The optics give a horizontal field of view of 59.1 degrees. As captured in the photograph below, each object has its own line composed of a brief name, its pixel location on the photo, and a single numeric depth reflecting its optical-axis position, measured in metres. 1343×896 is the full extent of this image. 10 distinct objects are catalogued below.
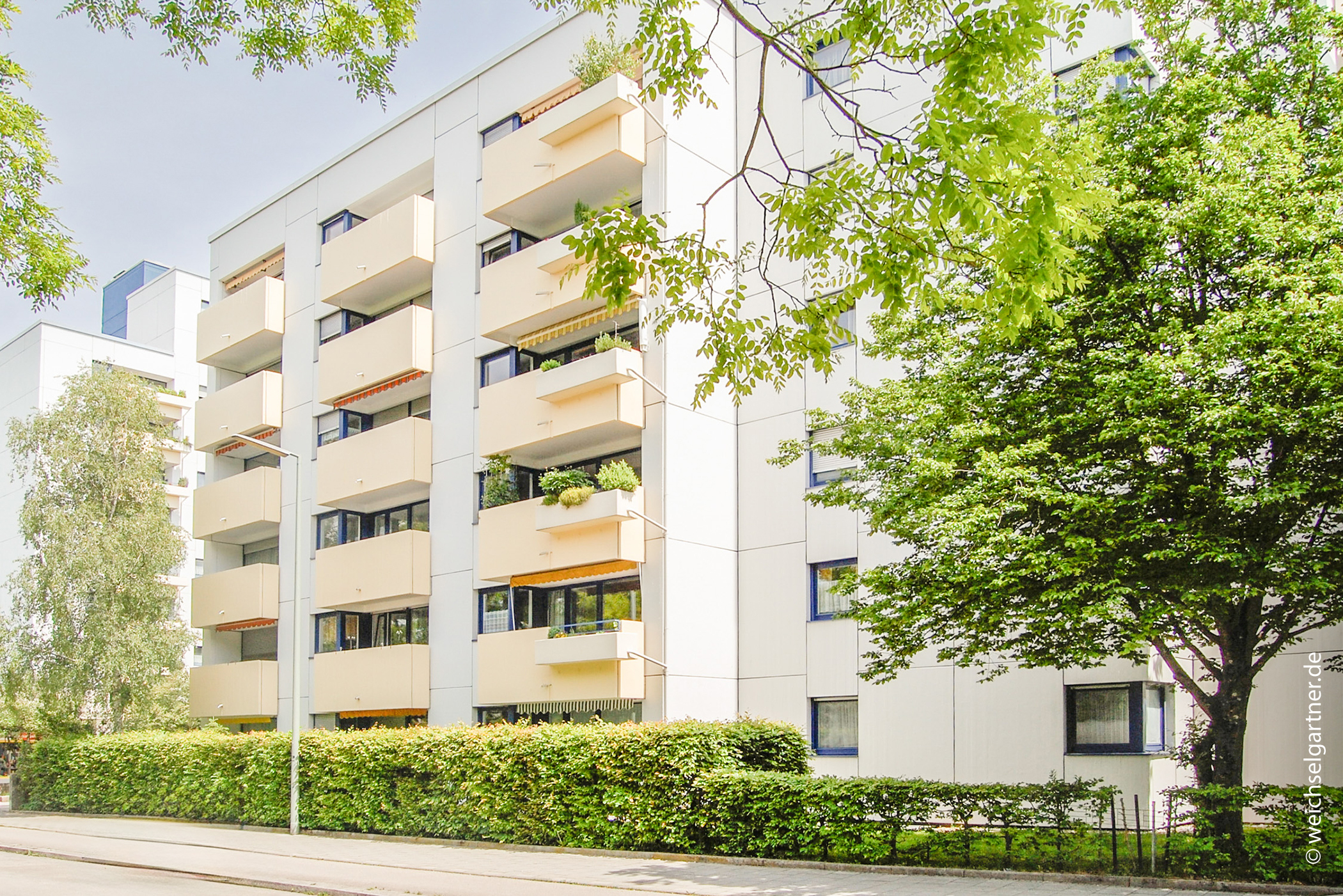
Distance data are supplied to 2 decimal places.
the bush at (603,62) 25.28
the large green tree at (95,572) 33.22
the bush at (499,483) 26.30
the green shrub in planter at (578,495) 23.62
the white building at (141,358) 62.06
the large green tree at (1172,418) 13.22
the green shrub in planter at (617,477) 23.38
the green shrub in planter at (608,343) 24.03
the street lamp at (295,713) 22.81
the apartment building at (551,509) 21.52
